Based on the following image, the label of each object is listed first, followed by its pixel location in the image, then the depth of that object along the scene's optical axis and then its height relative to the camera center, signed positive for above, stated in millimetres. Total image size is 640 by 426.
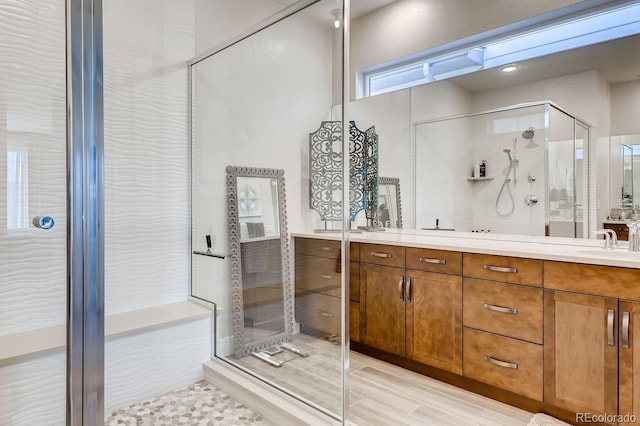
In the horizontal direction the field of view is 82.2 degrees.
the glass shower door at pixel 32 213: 1468 -12
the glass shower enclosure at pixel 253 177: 2262 +207
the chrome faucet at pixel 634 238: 1938 -151
